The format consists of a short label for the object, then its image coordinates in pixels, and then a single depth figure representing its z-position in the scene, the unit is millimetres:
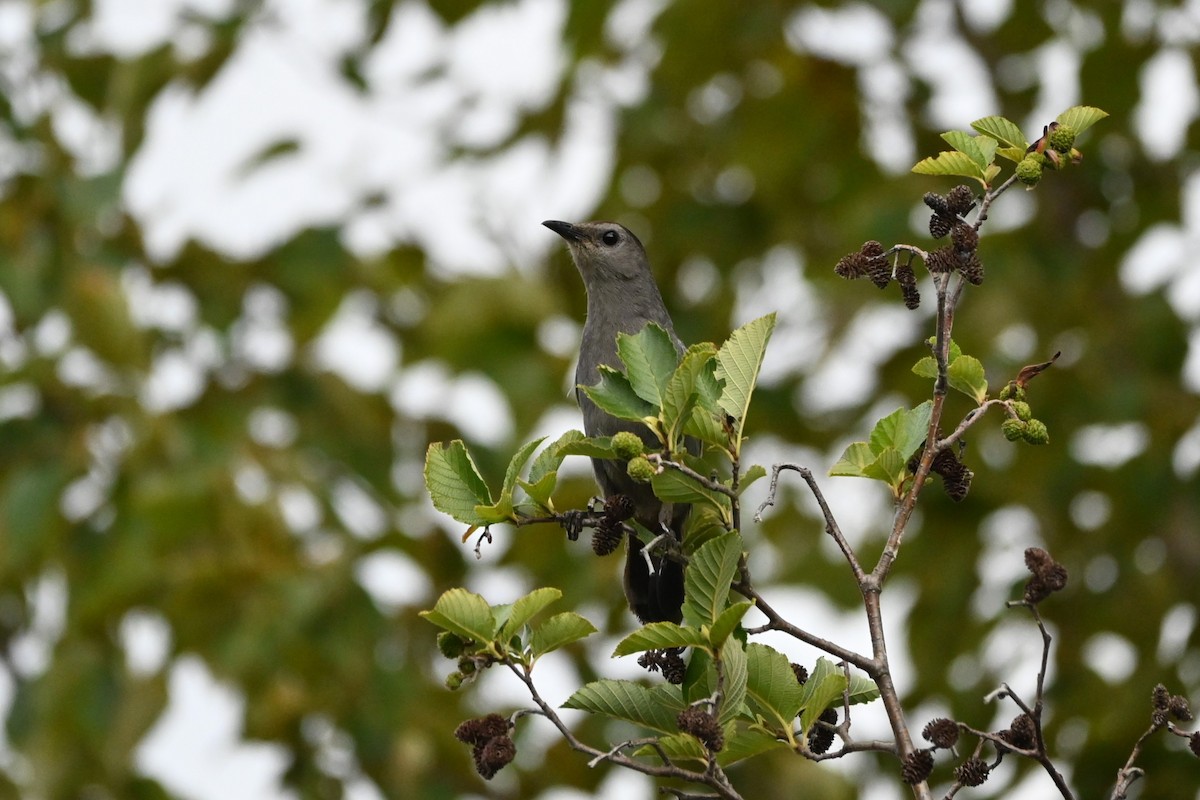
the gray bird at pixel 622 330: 7617
